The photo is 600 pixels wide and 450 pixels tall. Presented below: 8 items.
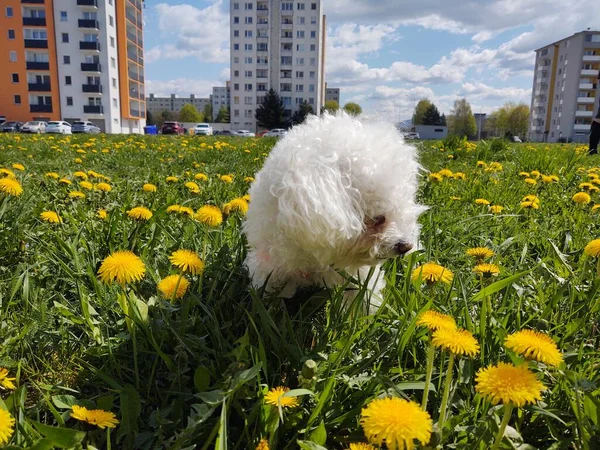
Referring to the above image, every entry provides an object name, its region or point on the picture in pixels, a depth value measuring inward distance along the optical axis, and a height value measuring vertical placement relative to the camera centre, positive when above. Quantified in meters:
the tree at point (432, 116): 79.56 +5.45
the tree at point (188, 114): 102.00 +6.09
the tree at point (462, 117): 88.69 +6.18
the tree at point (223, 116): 108.56 +6.27
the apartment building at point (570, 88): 86.69 +12.54
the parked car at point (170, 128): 43.97 +1.18
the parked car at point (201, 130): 46.50 +1.13
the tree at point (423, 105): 81.95 +7.96
